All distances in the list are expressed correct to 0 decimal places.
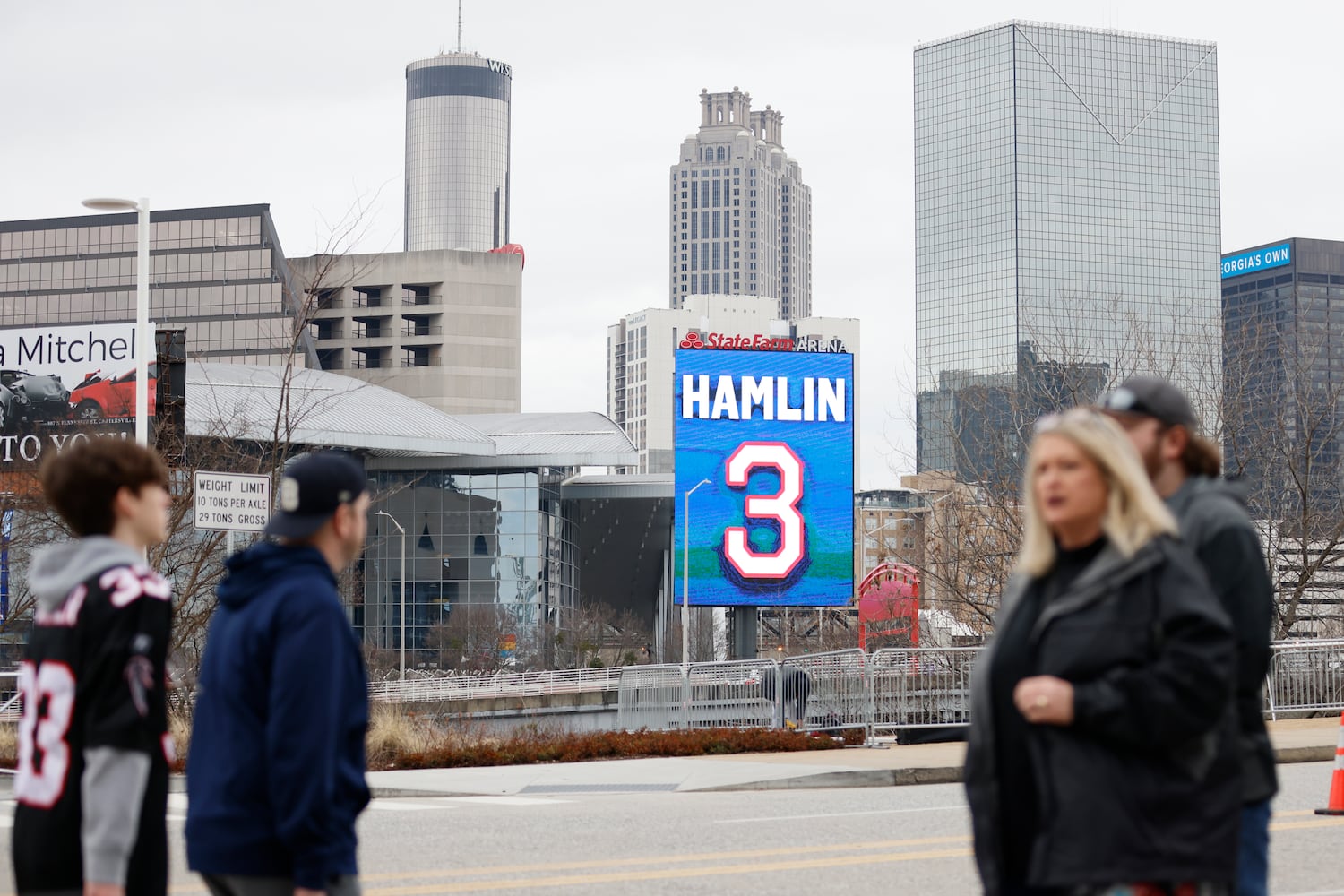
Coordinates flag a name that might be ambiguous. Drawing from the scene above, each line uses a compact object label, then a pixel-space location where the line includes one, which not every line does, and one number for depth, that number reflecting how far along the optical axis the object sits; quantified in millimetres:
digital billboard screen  50312
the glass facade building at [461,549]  90062
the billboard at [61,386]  37594
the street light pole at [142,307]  21266
